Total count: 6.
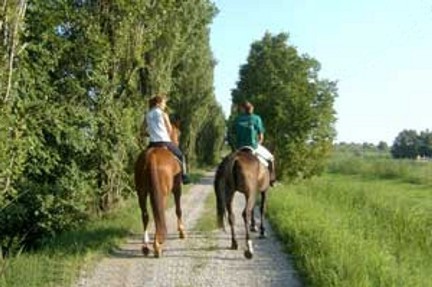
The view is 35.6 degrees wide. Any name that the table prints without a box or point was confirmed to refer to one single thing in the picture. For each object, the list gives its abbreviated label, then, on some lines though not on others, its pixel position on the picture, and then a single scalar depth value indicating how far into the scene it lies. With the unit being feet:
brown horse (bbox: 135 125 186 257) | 35.65
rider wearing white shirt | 39.01
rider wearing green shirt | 41.50
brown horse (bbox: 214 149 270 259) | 38.29
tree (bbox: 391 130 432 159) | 426.10
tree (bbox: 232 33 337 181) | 132.05
